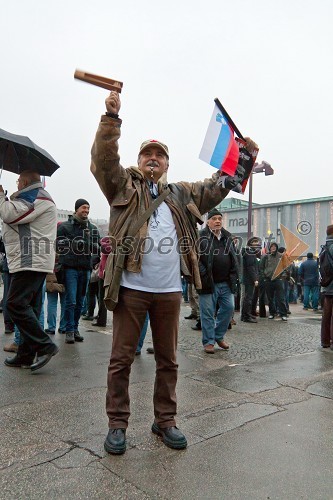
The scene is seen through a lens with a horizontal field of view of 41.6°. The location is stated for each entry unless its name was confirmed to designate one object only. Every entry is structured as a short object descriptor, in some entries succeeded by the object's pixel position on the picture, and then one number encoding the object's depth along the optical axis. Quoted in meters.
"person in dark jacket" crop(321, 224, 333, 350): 6.72
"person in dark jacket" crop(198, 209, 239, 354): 6.13
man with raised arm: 2.82
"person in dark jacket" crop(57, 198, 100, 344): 6.18
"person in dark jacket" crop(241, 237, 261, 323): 9.72
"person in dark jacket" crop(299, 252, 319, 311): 13.95
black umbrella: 4.74
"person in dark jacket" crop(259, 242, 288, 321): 10.31
